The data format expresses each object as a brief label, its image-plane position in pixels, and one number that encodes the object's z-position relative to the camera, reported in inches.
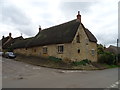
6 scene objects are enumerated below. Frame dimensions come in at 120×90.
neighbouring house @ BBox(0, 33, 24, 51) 1297.4
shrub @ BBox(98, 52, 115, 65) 734.5
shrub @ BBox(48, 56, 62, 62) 613.1
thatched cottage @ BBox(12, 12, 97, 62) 610.2
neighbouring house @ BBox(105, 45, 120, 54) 1370.2
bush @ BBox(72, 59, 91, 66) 581.9
